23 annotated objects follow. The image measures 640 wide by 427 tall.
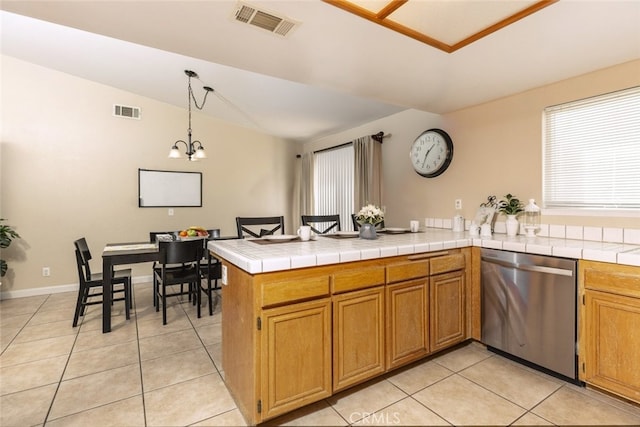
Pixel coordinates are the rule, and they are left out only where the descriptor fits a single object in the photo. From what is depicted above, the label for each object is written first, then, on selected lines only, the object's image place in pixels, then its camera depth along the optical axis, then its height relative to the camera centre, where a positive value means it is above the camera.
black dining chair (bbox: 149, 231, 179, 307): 3.67 -0.36
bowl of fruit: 3.80 -0.32
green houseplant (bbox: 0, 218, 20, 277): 3.72 -0.36
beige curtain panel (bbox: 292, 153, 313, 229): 5.82 +0.42
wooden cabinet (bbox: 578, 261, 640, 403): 1.76 -0.72
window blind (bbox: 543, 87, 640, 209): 2.20 +0.44
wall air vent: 4.65 +1.52
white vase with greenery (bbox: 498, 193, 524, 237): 2.71 -0.03
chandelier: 3.74 +1.67
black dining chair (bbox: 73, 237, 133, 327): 3.08 -0.76
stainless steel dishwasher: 2.01 -0.72
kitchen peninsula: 1.58 -0.61
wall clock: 3.35 +0.65
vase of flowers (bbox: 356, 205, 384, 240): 2.46 -0.09
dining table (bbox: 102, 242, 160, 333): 2.96 -0.52
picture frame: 4.88 +0.35
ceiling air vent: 1.66 +1.09
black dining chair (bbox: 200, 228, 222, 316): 3.42 -0.75
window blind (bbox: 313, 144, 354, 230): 5.03 +0.46
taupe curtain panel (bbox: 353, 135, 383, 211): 4.19 +0.53
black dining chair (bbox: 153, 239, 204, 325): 3.19 -0.55
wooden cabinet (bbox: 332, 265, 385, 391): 1.79 -0.72
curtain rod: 4.18 +1.01
